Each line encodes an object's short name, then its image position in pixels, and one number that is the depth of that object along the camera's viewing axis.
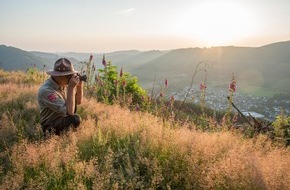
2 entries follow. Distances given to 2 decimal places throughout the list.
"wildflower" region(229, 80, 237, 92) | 5.61
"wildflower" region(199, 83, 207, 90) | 6.23
